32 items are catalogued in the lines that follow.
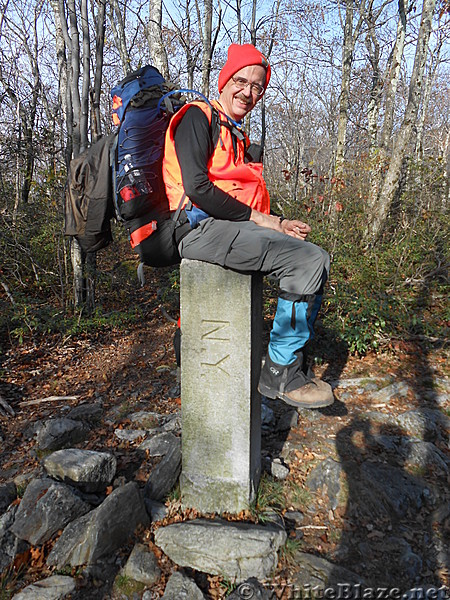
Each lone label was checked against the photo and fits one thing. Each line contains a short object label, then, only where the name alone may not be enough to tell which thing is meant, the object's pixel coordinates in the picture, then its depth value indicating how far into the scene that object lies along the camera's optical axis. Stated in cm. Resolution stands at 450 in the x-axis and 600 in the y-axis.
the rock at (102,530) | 241
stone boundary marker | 244
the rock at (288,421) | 378
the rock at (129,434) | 377
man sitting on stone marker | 227
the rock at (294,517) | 272
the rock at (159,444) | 346
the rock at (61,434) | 366
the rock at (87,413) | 425
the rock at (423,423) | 379
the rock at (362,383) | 474
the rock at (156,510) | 273
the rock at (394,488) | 286
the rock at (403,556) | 238
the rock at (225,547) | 235
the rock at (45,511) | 256
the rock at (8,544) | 244
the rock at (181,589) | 222
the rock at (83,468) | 288
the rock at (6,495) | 296
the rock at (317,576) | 225
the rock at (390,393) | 447
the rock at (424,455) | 331
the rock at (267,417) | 384
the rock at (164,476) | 288
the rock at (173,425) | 380
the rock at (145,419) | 405
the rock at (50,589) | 218
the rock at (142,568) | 236
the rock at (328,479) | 293
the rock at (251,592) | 219
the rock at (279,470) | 309
